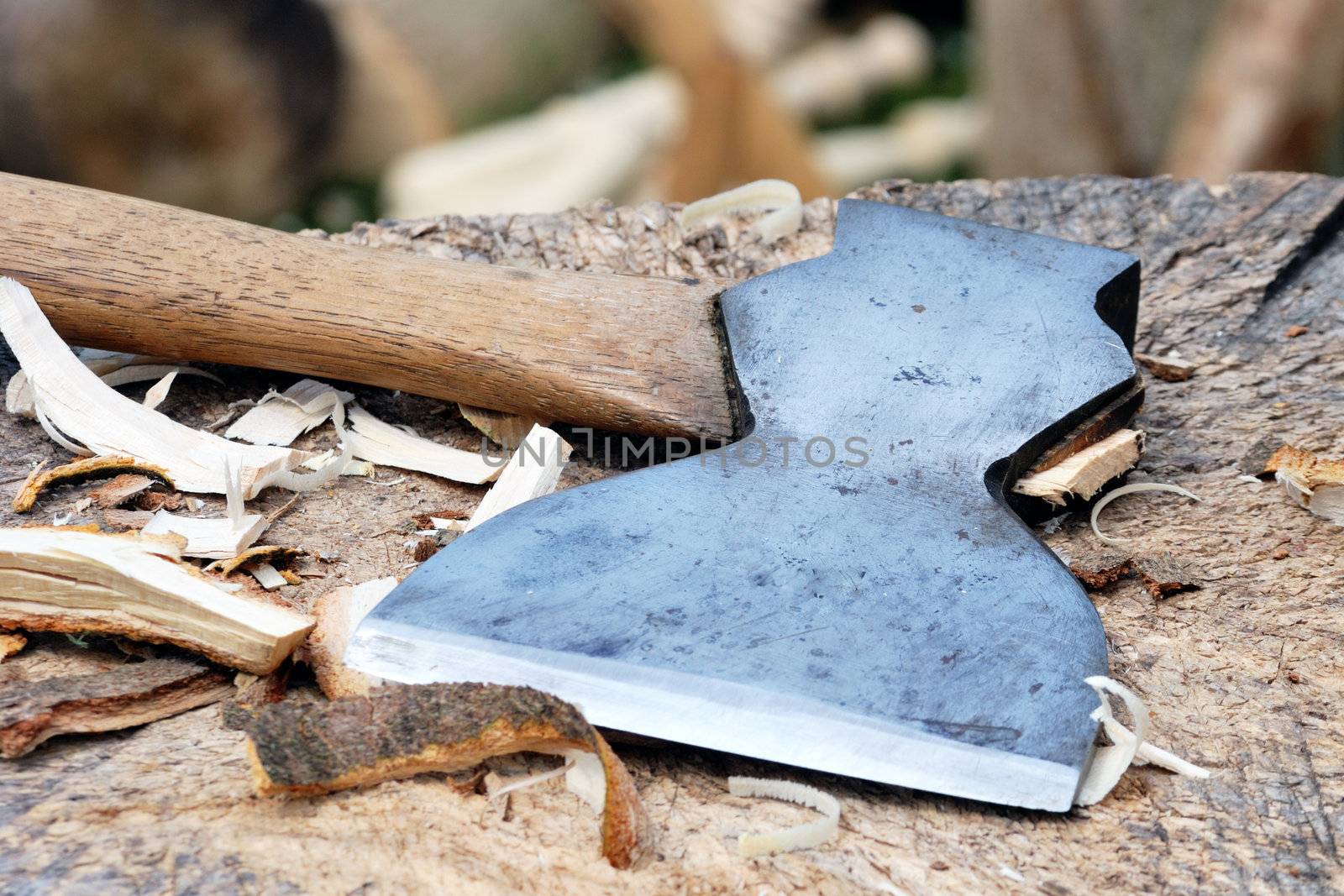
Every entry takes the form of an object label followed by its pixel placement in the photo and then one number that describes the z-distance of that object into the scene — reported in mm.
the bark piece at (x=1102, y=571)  1213
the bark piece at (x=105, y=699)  1144
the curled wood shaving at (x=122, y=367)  1283
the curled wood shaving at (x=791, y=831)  1133
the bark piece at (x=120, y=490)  1233
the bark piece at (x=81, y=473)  1226
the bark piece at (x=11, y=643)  1177
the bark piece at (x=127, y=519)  1224
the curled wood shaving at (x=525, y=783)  1144
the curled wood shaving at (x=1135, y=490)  1247
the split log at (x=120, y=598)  1172
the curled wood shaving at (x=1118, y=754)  1151
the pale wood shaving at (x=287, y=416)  1268
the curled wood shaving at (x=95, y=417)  1247
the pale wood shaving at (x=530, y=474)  1236
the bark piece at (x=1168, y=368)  1302
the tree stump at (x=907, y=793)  1124
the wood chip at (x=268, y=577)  1209
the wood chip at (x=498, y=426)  1266
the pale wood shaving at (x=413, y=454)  1262
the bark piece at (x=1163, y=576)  1210
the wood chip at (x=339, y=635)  1167
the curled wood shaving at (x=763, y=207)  1357
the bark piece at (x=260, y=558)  1207
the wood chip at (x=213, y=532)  1215
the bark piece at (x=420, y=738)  1131
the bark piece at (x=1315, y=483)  1229
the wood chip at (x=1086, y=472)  1220
